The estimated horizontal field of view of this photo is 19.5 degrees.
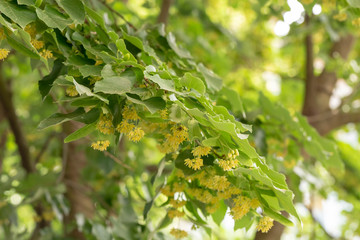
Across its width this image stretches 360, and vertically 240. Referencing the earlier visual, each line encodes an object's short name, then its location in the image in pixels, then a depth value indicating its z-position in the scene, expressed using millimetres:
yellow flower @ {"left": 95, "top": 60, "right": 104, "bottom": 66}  1557
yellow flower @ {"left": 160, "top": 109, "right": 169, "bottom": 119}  1458
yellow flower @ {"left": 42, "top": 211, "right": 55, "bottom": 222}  2418
